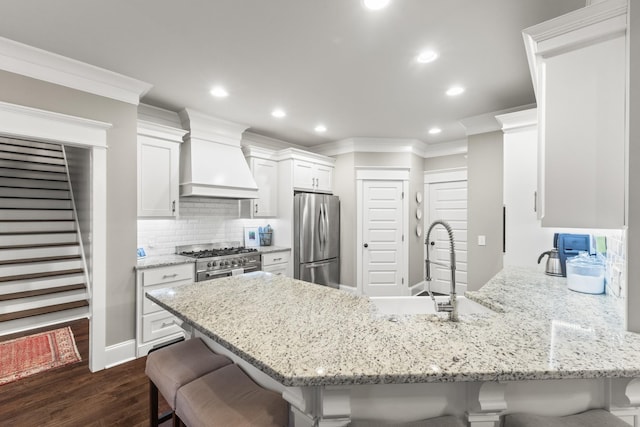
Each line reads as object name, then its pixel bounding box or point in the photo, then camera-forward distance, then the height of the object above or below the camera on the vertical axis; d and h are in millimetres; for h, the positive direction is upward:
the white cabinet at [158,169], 2932 +494
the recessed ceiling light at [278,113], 3279 +1226
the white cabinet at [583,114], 1159 +444
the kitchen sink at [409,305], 1647 -536
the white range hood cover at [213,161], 3295 +671
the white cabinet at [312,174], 4270 +659
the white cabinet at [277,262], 3855 -674
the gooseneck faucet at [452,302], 1200 -373
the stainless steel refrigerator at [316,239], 4191 -377
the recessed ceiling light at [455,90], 2701 +1230
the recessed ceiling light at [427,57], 2086 +1216
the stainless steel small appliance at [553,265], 2223 -399
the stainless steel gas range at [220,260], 3164 -553
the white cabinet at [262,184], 4047 +464
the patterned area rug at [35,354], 2477 -1397
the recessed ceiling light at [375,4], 1578 +1210
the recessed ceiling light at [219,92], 2703 +1221
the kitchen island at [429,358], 834 -465
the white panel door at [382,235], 4691 -343
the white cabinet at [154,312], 2709 -972
